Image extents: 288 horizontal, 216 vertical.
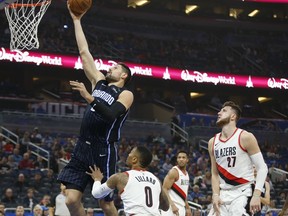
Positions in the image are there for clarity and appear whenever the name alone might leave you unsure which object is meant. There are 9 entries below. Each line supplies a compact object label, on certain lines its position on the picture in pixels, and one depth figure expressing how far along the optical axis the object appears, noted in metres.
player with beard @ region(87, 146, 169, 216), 6.92
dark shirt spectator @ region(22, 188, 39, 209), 16.85
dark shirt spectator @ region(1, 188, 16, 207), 16.98
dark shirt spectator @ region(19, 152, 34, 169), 19.92
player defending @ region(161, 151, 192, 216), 11.50
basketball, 7.82
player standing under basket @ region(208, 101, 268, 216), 7.57
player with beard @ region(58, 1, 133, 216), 7.55
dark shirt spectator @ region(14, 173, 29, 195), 18.12
